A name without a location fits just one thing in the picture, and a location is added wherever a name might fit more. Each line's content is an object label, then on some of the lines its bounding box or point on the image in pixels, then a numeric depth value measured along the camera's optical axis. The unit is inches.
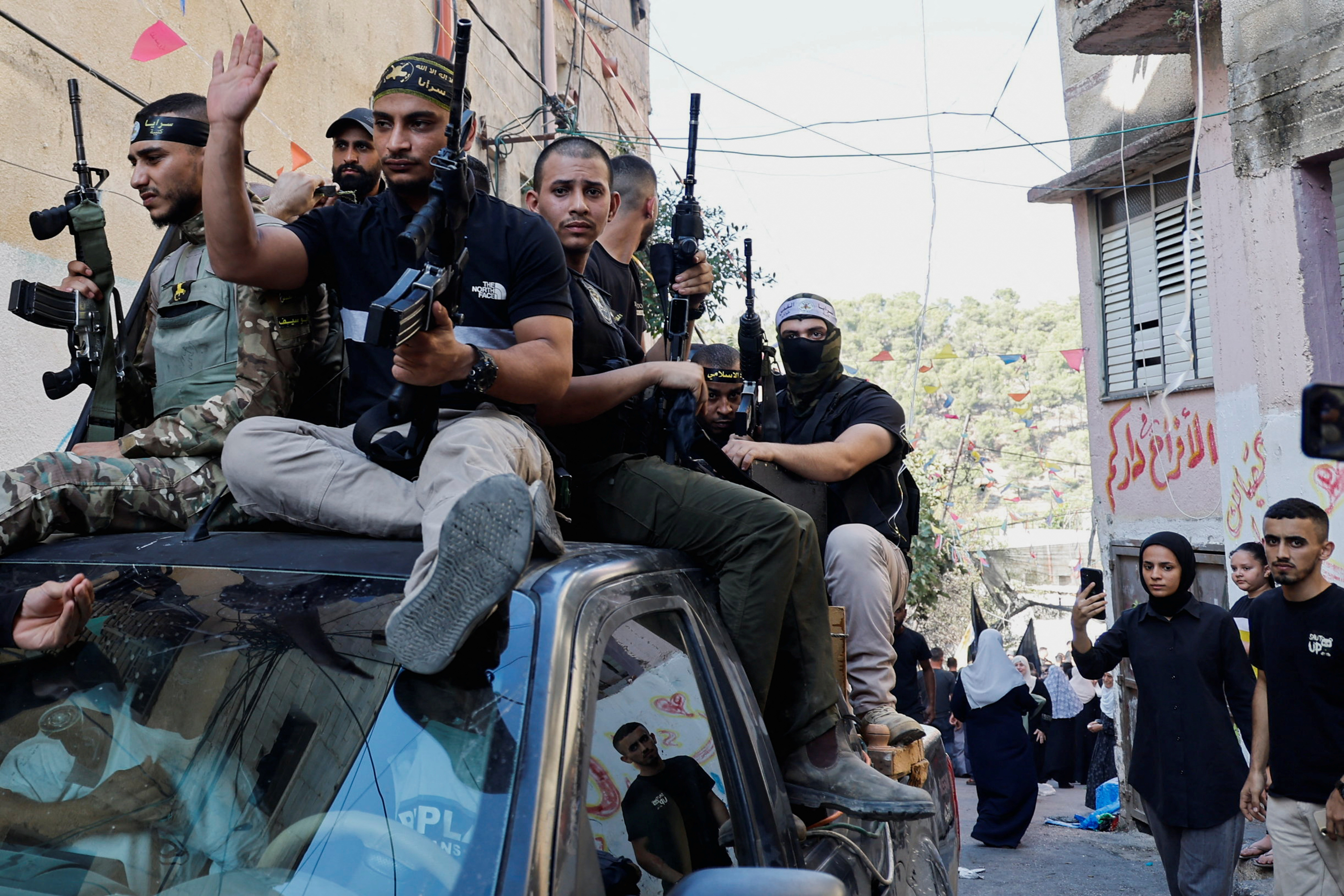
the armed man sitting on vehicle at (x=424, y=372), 65.1
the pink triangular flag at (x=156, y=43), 268.4
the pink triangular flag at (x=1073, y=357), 589.9
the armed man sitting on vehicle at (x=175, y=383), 99.7
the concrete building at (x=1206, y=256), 322.3
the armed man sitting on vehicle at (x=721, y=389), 143.6
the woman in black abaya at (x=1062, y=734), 599.5
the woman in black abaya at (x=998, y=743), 391.5
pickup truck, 62.9
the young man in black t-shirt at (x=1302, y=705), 194.7
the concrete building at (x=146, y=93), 235.6
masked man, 139.5
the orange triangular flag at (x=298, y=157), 321.1
